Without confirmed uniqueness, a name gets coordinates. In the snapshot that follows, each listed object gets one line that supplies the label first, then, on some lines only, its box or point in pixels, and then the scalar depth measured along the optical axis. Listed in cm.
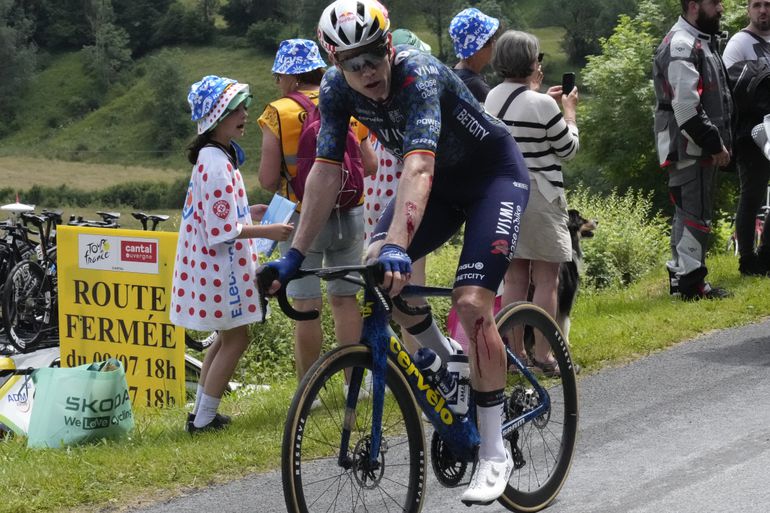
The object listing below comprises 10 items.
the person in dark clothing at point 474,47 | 1469
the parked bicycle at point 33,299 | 2766
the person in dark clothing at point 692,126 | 1817
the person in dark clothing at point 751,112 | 1939
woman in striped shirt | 1414
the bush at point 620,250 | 2771
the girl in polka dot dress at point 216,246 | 1244
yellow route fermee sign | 1574
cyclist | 842
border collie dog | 1534
